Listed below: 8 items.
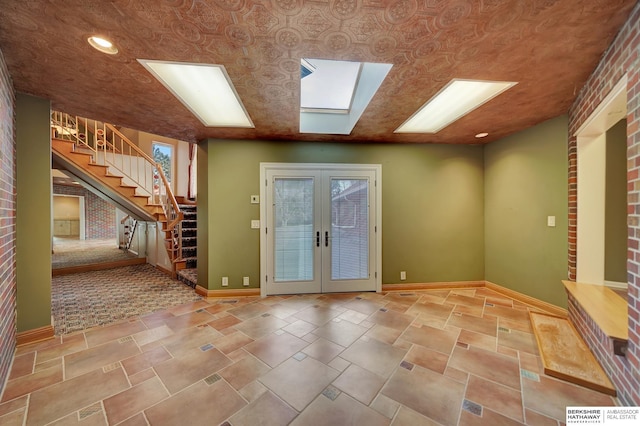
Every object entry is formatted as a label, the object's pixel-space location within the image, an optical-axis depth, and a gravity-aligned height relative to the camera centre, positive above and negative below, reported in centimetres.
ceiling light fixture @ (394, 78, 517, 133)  224 +119
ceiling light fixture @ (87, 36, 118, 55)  154 +111
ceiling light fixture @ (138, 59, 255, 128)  196 +117
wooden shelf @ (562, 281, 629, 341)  166 -81
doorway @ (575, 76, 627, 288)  242 +6
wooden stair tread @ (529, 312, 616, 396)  178 -125
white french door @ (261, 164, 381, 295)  372 -28
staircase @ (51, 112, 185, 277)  414 +46
